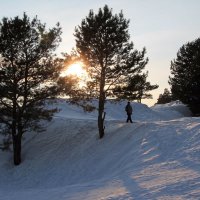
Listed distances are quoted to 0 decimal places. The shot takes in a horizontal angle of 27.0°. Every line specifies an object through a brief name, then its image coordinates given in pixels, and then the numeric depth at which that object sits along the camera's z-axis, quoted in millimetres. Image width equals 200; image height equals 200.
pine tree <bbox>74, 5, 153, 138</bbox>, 27219
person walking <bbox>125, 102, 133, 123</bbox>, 30319
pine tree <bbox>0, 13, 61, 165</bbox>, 27125
